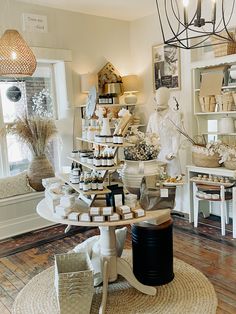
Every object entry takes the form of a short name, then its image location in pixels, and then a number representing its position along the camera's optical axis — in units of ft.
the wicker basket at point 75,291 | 7.18
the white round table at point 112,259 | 8.18
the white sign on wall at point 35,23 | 13.26
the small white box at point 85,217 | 7.49
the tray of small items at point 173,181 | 8.56
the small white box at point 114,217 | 7.45
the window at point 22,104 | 13.50
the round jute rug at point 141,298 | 7.85
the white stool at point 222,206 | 12.01
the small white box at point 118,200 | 7.76
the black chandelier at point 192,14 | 12.53
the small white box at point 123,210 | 7.51
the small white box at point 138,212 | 7.60
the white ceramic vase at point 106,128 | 8.22
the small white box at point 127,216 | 7.49
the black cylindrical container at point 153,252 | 8.64
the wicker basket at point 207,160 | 12.38
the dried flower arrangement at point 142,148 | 8.55
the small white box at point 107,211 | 7.48
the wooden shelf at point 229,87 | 12.41
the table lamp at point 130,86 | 15.57
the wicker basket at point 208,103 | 12.91
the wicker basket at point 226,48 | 12.09
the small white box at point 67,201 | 7.75
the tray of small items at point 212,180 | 12.14
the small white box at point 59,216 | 7.64
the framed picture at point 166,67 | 14.39
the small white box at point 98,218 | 7.45
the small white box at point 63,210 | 7.64
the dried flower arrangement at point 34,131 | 13.07
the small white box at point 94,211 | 7.48
